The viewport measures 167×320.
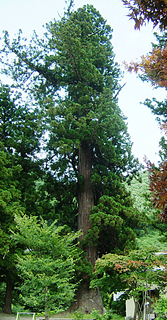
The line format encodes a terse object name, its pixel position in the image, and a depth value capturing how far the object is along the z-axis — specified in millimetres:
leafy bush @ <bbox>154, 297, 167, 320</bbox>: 6281
